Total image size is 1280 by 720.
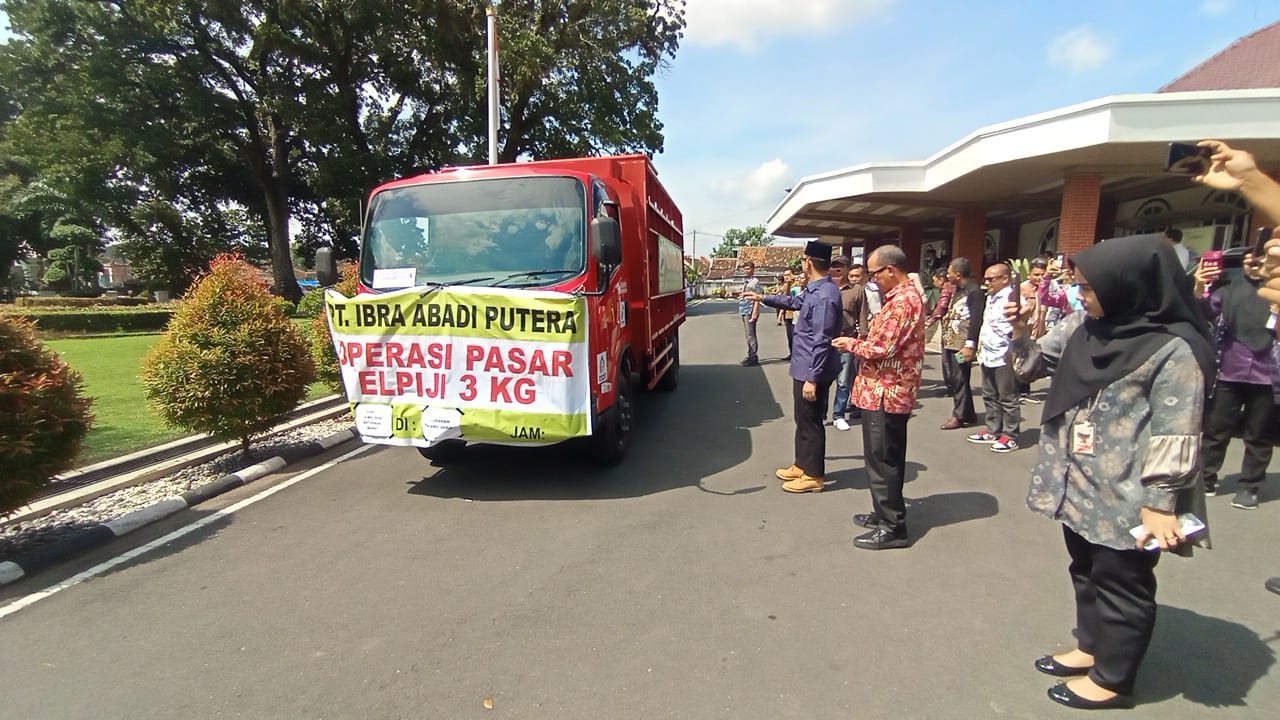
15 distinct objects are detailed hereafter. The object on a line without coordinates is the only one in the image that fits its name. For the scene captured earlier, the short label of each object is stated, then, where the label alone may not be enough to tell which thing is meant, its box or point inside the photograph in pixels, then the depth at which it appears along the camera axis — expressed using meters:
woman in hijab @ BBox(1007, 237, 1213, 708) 2.13
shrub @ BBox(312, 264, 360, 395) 8.08
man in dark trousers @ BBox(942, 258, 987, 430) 6.26
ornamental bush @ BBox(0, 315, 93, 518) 3.68
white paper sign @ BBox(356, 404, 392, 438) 4.81
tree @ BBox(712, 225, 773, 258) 93.00
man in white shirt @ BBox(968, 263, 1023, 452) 5.84
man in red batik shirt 3.77
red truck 4.84
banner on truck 4.55
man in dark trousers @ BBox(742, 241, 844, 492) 4.61
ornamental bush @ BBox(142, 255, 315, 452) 5.32
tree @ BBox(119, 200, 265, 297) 27.92
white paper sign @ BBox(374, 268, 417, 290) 4.96
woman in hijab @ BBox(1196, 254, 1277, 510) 4.46
